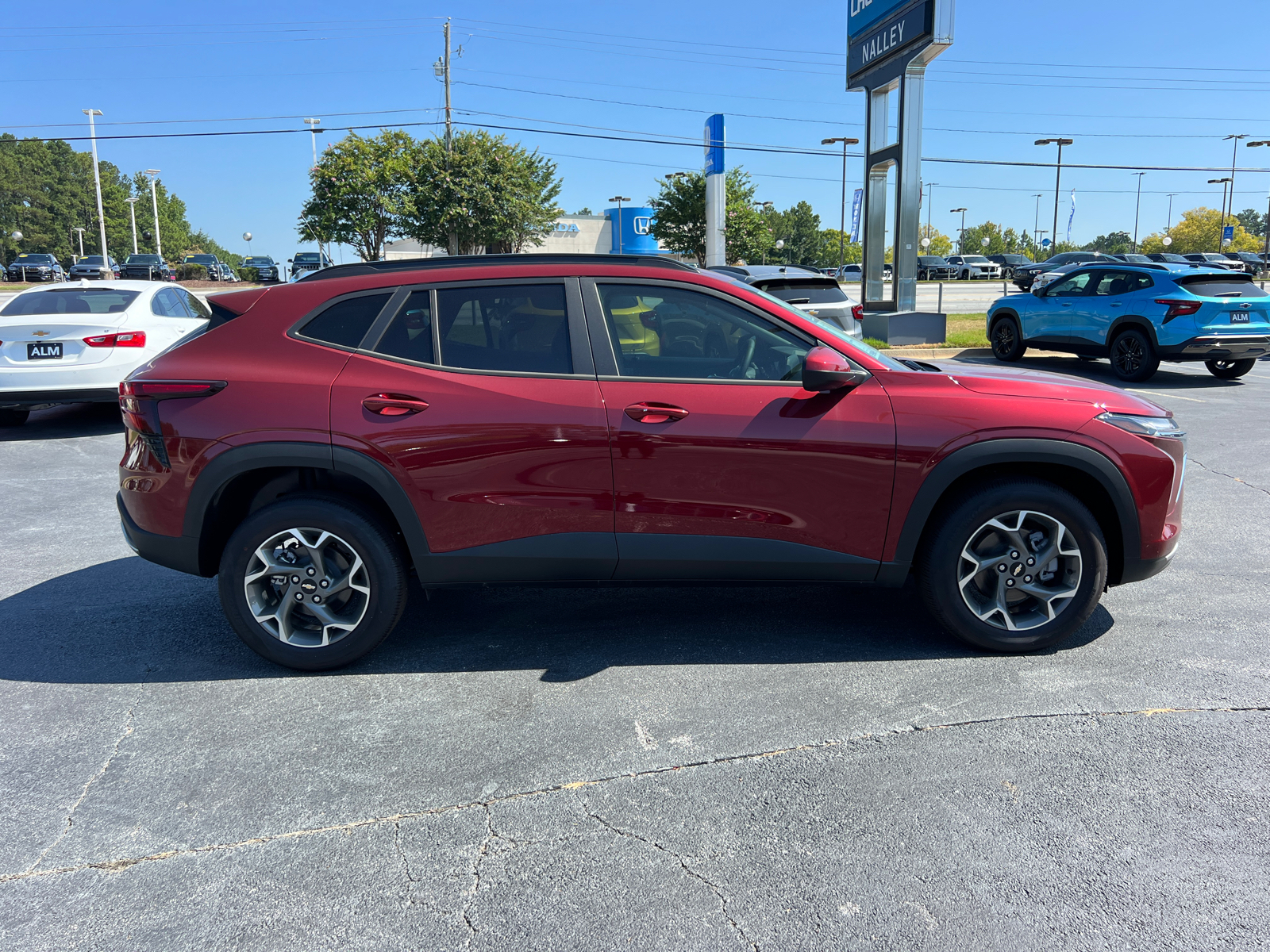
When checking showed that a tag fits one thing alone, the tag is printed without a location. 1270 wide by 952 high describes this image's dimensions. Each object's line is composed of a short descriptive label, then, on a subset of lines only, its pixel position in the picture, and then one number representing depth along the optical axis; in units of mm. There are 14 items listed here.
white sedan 9281
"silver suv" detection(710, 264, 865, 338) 11336
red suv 3748
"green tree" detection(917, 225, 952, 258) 130750
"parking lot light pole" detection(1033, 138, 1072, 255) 58844
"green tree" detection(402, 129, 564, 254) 37562
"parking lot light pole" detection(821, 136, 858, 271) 55438
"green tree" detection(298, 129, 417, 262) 37438
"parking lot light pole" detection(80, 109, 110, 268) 52219
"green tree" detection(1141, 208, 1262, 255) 100500
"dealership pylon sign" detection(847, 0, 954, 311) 16734
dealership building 64625
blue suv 12469
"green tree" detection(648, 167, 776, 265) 47906
